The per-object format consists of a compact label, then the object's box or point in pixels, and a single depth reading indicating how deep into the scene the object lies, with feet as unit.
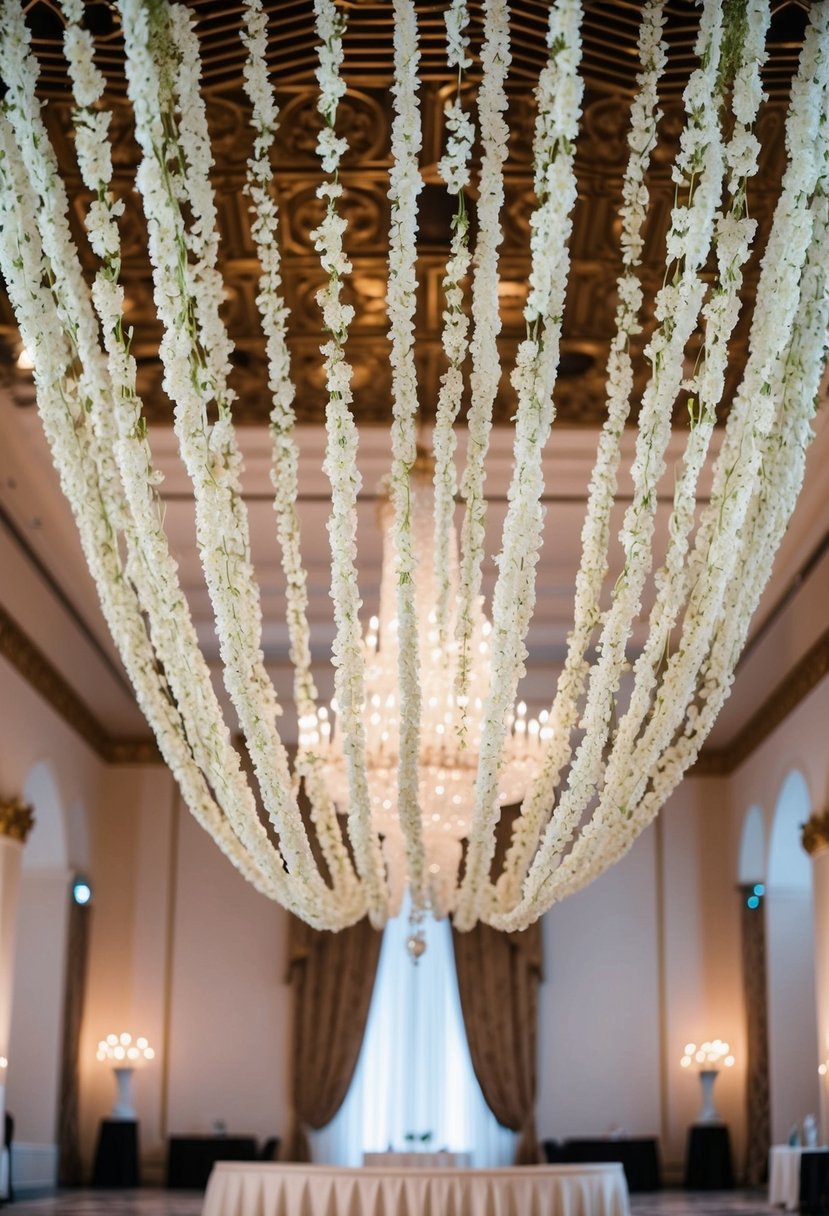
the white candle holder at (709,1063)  55.88
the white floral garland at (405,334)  14.98
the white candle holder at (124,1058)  55.36
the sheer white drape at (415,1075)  55.93
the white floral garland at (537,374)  14.12
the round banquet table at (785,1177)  43.57
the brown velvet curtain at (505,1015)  55.93
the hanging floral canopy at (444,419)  15.28
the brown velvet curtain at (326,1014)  55.93
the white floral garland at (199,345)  14.83
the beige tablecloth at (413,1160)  41.39
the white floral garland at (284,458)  15.57
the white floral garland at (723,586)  16.30
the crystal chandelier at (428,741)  31.22
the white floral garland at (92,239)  14.88
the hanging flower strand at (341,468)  14.85
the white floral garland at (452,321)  14.56
